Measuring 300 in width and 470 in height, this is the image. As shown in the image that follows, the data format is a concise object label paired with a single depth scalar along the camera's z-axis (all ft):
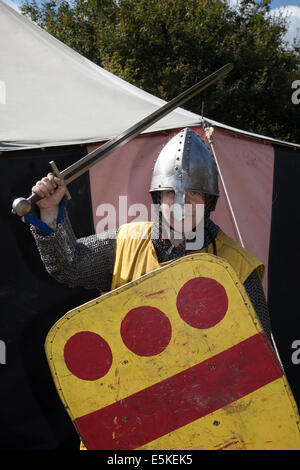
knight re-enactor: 4.71
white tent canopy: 8.04
